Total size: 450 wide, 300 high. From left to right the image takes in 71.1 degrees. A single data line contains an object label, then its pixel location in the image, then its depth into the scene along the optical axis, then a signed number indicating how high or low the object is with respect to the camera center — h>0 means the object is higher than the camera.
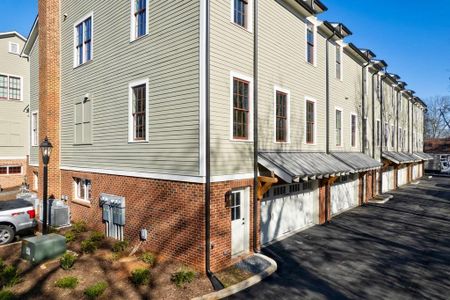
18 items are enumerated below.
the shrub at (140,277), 8.59 -3.53
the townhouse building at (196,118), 9.73 +1.22
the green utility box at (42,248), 10.02 -3.23
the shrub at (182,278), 8.61 -3.58
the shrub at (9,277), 8.57 -3.60
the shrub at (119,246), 11.22 -3.51
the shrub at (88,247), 11.16 -3.50
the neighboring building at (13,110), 25.20 +3.10
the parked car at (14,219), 12.55 -2.89
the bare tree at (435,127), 80.88 +5.46
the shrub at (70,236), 12.26 -3.47
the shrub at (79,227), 13.48 -3.43
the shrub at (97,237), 12.23 -3.49
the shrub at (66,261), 9.46 -3.41
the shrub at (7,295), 7.52 -3.56
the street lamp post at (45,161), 10.97 -0.44
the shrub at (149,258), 10.08 -3.55
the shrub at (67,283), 8.41 -3.61
